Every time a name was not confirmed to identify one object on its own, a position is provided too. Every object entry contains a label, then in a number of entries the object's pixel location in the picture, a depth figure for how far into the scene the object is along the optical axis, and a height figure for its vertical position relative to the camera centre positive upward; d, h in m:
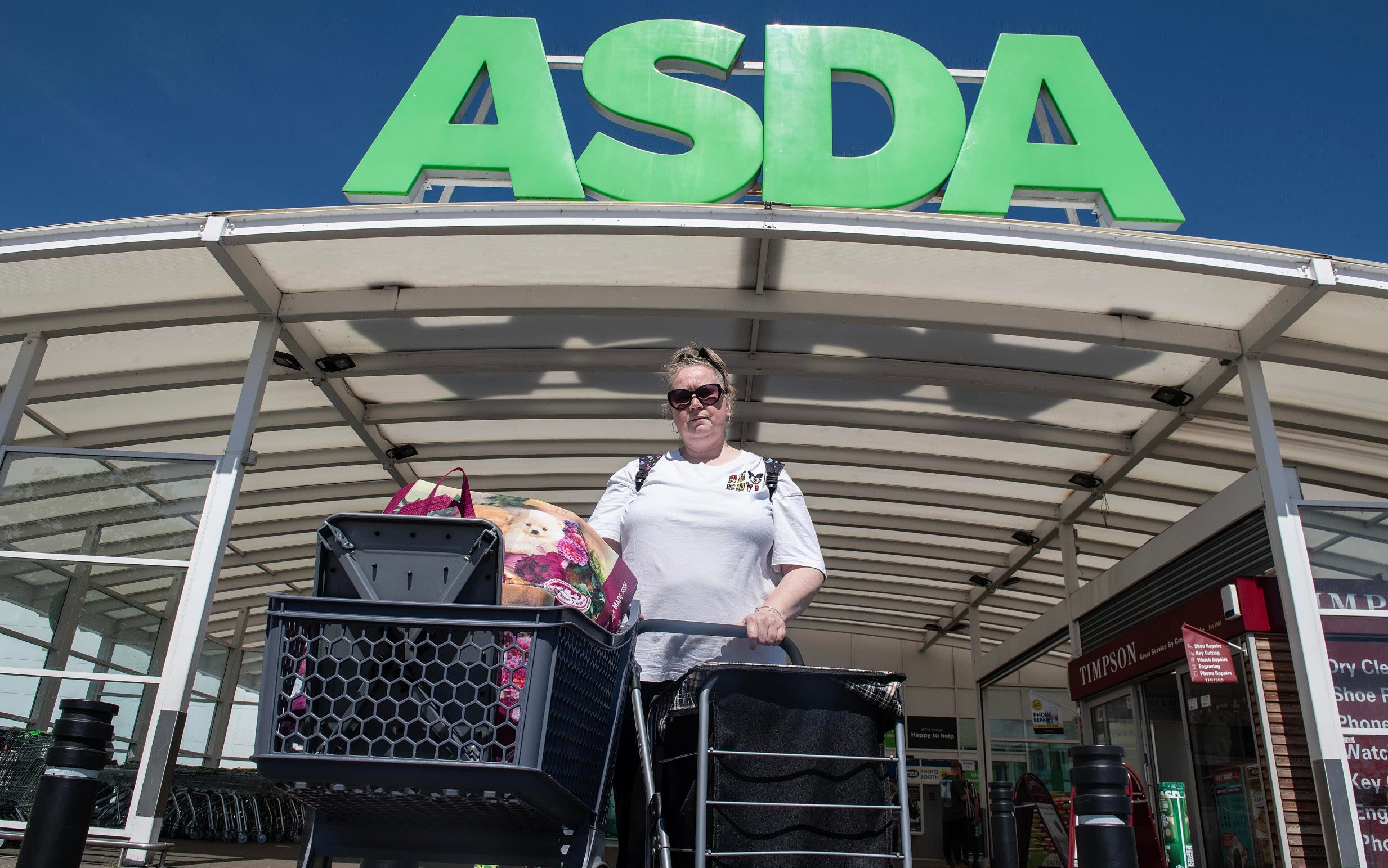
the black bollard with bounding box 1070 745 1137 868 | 2.47 +0.06
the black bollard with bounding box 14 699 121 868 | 2.29 -0.02
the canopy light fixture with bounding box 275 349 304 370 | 7.50 +3.22
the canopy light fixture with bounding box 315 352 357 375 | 7.61 +3.25
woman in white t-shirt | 2.64 +0.77
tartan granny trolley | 2.11 +0.11
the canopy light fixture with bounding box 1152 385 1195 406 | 7.64 +3.32
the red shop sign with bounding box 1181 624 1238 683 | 8.27 +1.47
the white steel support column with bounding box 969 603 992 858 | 14.81 +1.78
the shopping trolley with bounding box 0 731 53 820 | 6.75 +0.08
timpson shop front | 8.12 +1.12
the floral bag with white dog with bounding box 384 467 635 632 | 1.94 +0.52
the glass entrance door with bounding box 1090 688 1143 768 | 10.35 +1.18
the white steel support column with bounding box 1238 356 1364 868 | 5.85 +1.25
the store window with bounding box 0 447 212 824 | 6.30 +1.40
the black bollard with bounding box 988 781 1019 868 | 7.04 +0.04
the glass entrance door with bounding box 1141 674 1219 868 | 9.40 +0.94
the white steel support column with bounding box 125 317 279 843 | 5.63 +1.09
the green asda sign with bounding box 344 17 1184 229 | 7.15 +4.99
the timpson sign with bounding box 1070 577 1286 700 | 8.12 +1.84
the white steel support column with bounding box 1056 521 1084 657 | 11.04 +3.01
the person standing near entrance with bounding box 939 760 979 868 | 17.23 +0.09
